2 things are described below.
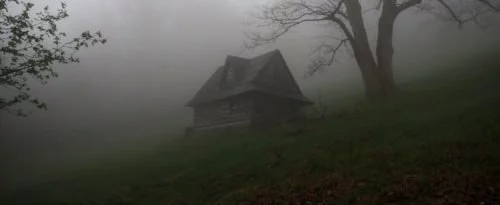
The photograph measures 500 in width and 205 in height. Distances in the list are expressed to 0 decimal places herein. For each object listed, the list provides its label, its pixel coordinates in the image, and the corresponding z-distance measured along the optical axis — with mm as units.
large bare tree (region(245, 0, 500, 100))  29078
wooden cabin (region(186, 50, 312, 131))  33562
